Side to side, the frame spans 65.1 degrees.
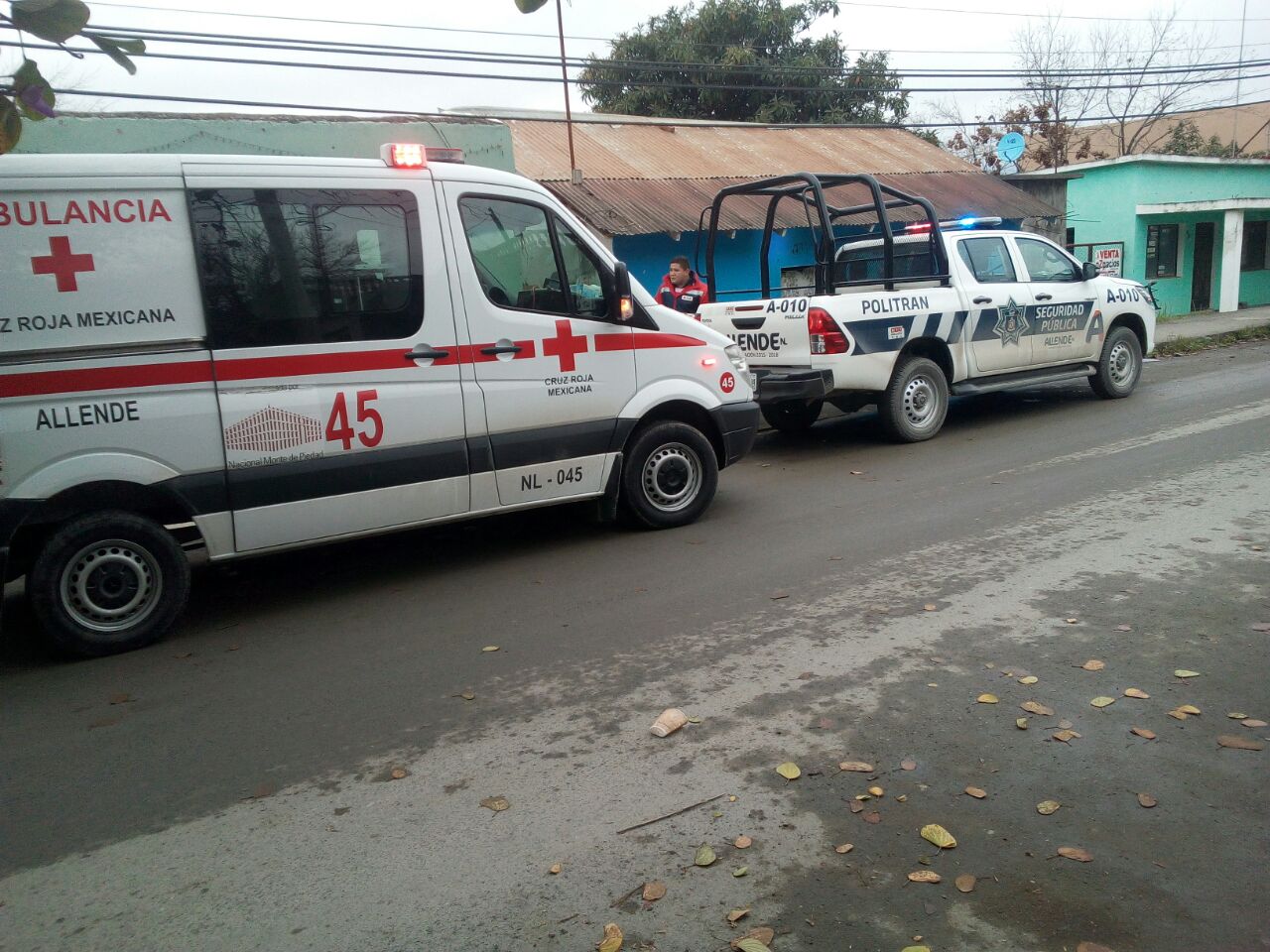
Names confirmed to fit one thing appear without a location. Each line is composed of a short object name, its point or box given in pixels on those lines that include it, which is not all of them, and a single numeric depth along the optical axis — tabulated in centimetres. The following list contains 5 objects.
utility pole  1424
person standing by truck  1100
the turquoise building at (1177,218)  2289
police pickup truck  936
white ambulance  493
